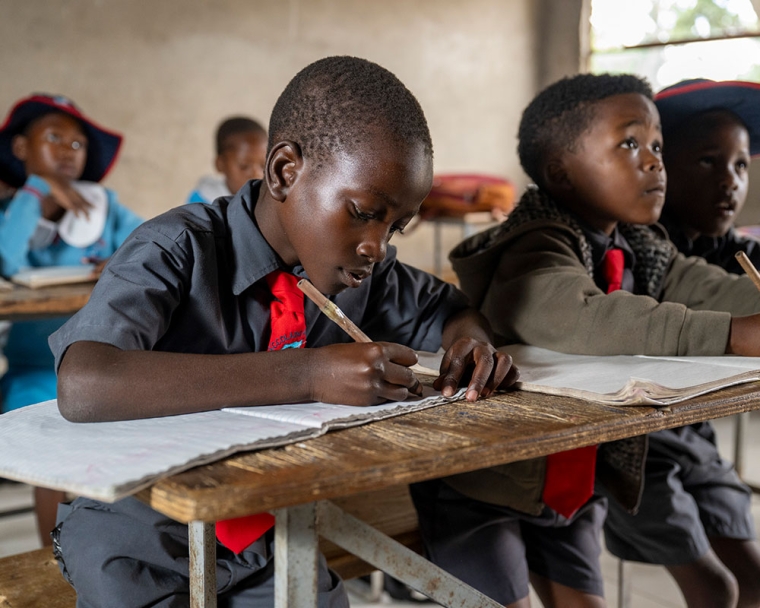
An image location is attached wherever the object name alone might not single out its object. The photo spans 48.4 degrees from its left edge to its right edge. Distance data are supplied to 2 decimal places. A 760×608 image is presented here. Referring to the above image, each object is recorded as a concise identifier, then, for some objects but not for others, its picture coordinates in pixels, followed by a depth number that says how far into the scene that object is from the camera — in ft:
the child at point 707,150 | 5.88
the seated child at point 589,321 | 4.33
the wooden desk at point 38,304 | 6.84
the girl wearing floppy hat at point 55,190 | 9.05
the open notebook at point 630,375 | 3.29
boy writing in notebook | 3.06
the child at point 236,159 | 11.94
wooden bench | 3.87
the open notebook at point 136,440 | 2.35
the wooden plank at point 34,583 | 3.83
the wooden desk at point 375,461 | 2.27
